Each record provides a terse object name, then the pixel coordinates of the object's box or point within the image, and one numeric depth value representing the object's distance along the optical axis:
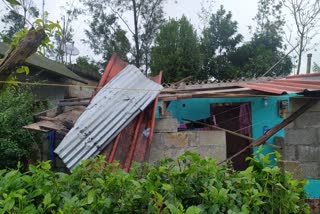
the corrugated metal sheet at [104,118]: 3.21
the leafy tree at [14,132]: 4.34
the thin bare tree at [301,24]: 13.61
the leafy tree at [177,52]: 11.81
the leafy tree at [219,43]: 12.68
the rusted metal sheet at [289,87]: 2.92
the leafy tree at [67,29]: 17.89
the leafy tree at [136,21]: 16.07
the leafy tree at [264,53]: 12.27
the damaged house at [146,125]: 3.13
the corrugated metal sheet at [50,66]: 7.61
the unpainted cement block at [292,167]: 1.75
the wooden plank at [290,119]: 2.89
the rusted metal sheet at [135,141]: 3.34
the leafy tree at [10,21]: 16.65
